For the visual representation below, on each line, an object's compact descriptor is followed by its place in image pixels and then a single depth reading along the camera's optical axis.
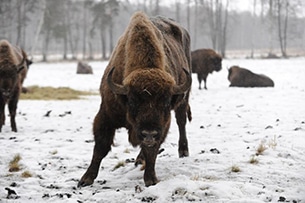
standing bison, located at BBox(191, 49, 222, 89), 37.12
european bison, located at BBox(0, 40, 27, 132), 18.05
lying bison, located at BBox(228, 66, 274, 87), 35.19
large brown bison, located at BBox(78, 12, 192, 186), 8.40
